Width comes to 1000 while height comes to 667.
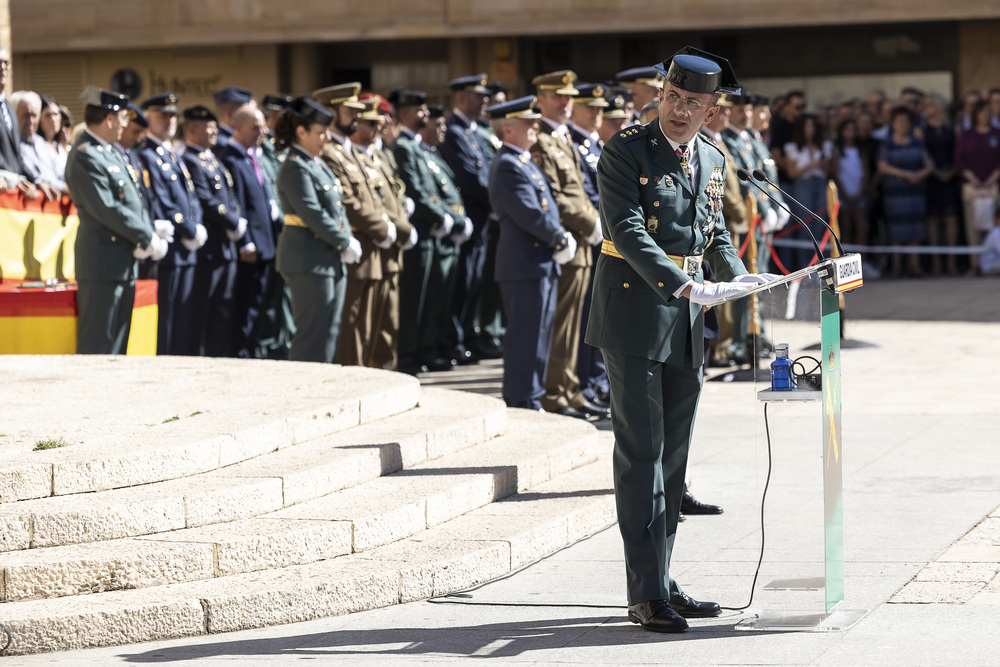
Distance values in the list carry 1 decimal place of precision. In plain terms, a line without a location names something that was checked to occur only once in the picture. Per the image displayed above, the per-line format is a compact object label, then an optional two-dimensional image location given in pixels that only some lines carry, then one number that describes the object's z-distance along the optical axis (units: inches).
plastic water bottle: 337.3
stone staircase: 342.7
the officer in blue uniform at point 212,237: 742.8
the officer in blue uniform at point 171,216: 701.1
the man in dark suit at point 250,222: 778.3
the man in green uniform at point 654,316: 336.0
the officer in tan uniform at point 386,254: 704.8
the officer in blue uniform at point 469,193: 838.2
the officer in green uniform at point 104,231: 616.7
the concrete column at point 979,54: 1432.5
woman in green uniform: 617.2
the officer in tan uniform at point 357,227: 674.0
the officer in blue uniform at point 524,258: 610.9
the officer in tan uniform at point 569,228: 637.5
